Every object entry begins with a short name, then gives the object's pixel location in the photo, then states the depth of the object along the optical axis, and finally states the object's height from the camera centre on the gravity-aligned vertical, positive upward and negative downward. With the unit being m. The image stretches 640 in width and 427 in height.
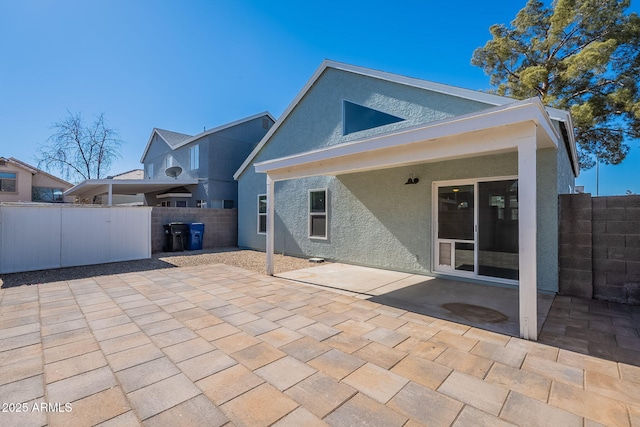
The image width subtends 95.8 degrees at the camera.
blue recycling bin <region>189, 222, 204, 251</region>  12.34 -0.96
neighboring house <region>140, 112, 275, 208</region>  15.23 +2.95
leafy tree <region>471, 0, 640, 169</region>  12.09 +6.73
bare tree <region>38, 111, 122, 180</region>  25.64 +5.93
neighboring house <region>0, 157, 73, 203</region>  23.50 +2.62
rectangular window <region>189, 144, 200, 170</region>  15.91 +3.15
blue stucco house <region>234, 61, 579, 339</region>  4.00 +0.78
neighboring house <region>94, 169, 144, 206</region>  26.80 +1.54
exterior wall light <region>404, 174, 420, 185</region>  7.39 +0.82
